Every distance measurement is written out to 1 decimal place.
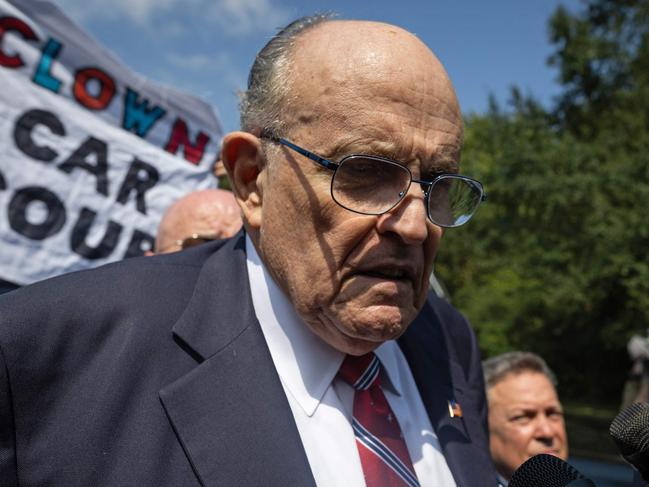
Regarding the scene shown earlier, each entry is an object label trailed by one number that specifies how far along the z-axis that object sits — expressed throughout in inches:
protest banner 40.9
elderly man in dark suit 17.9
